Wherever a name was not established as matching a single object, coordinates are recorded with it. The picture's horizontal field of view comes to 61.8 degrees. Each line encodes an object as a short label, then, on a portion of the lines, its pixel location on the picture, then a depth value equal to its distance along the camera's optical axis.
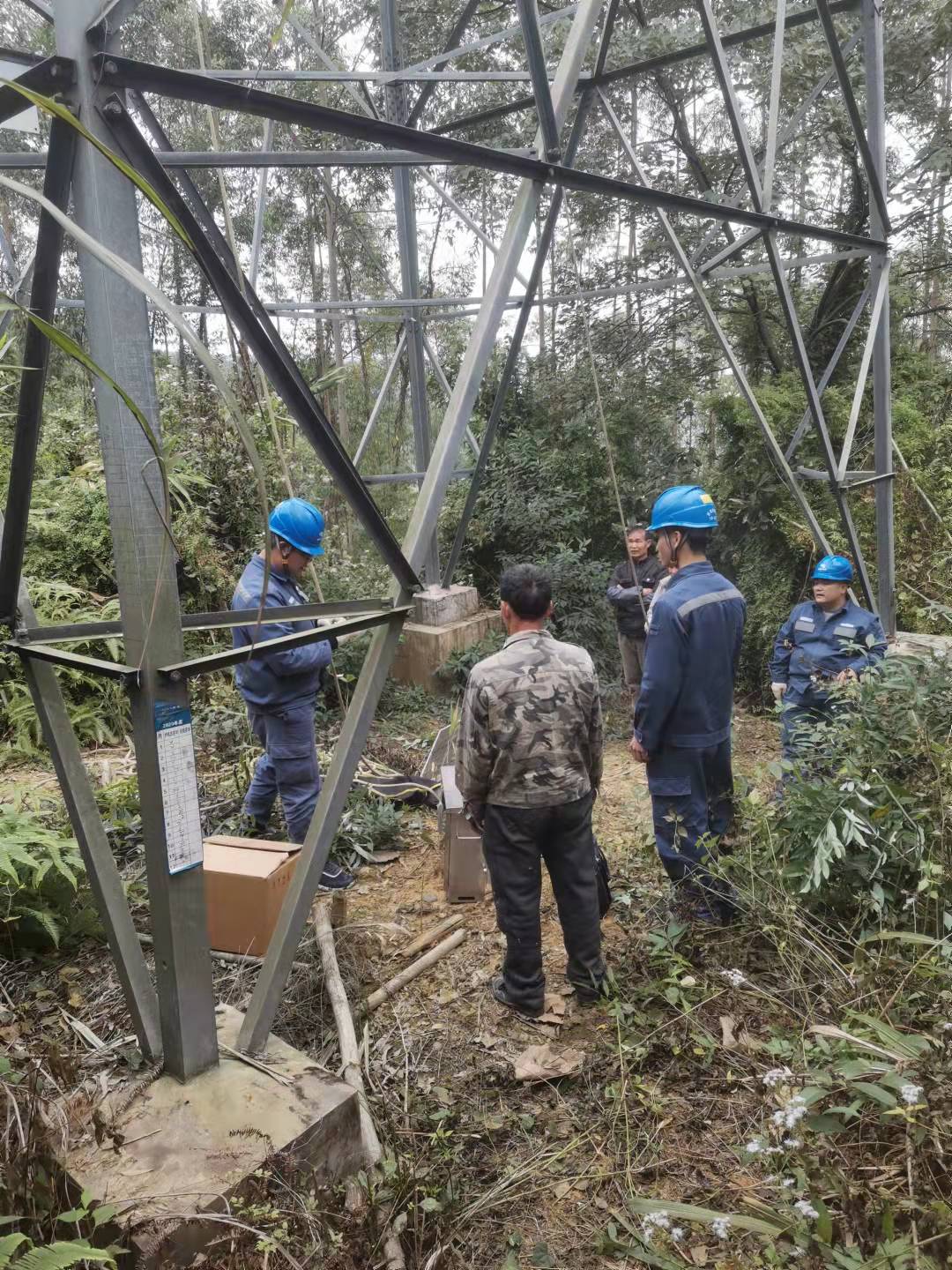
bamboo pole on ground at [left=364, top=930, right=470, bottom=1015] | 3.62
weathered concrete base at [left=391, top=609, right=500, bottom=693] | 8.75
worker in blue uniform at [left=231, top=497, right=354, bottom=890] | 4.38
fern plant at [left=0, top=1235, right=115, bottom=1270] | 1.52
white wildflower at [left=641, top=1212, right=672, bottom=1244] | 1.89
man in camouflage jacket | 3.41
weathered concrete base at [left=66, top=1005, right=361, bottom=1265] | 1.97
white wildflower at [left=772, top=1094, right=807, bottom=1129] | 1.88
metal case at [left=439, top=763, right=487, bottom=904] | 4.55
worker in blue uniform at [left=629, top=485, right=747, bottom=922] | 3.85
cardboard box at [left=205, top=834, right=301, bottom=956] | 3.69
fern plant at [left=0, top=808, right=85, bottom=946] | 3.55
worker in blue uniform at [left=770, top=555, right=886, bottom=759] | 4.93
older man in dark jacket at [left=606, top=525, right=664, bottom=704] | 7.67
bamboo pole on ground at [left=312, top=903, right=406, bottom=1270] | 2.20
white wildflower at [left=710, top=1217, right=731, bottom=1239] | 1.72
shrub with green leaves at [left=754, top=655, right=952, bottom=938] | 3.01
